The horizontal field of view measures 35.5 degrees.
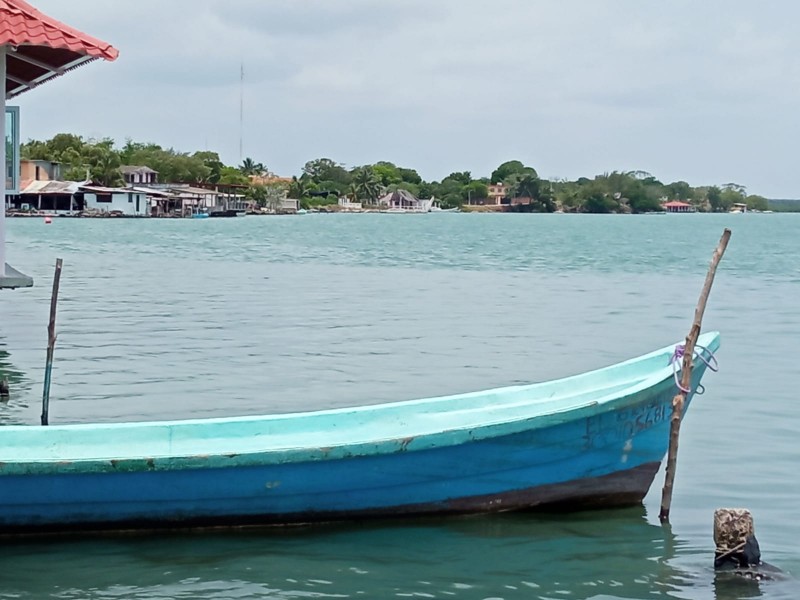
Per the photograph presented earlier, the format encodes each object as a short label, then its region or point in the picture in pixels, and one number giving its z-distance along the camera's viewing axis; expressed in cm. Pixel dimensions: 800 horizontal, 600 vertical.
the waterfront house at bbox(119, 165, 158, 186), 12952
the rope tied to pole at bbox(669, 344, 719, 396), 941
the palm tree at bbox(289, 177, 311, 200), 18212
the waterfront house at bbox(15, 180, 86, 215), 10262
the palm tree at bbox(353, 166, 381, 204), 19225
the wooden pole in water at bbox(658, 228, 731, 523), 919
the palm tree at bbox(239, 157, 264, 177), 17000
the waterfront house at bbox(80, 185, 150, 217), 11256
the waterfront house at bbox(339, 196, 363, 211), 19225
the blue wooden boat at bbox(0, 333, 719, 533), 850
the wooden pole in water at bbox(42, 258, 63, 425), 1203
